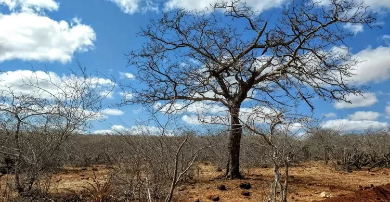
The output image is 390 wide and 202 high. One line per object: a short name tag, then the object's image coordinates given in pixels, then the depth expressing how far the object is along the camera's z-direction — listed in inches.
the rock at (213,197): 402.0
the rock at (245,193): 419.6
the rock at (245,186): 456.4
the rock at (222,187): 450.3
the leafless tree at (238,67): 497.0
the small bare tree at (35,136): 373.8
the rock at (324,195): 409.6
